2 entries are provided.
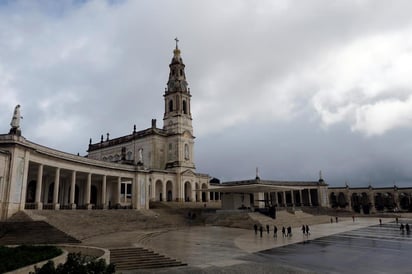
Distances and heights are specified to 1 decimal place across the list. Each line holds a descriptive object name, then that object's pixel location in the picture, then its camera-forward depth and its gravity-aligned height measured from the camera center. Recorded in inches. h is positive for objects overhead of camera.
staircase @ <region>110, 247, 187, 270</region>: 624.0 -105.2
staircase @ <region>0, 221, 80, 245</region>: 815.7 -63.0
